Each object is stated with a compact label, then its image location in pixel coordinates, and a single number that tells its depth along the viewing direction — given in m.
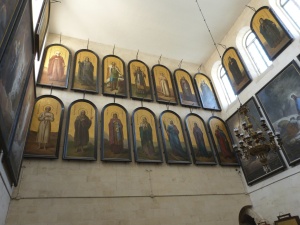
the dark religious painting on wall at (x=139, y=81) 9.28
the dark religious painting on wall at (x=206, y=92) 10.44
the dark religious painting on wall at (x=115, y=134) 7.28
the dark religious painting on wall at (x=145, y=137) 7.67
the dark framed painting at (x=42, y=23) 5.45
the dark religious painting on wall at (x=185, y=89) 10.07
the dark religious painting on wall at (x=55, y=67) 8.06
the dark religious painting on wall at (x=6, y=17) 2.90
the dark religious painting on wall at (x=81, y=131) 6.89
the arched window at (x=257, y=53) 8.96
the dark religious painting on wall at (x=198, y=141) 8.45
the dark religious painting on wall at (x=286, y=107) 6.84
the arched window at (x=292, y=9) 7.83
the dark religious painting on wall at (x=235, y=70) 9.34
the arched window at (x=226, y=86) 10.48
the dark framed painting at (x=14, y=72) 3.31
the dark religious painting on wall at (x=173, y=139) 8.05
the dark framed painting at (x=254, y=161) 7.43
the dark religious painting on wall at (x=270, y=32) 7.81
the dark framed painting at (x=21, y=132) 4.46
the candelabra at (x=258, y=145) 5.02
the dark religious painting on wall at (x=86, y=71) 8.53
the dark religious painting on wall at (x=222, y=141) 8.82
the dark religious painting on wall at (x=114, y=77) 8.90
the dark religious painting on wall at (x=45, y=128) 6.50
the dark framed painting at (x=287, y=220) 6.16
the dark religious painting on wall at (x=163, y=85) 9.70
